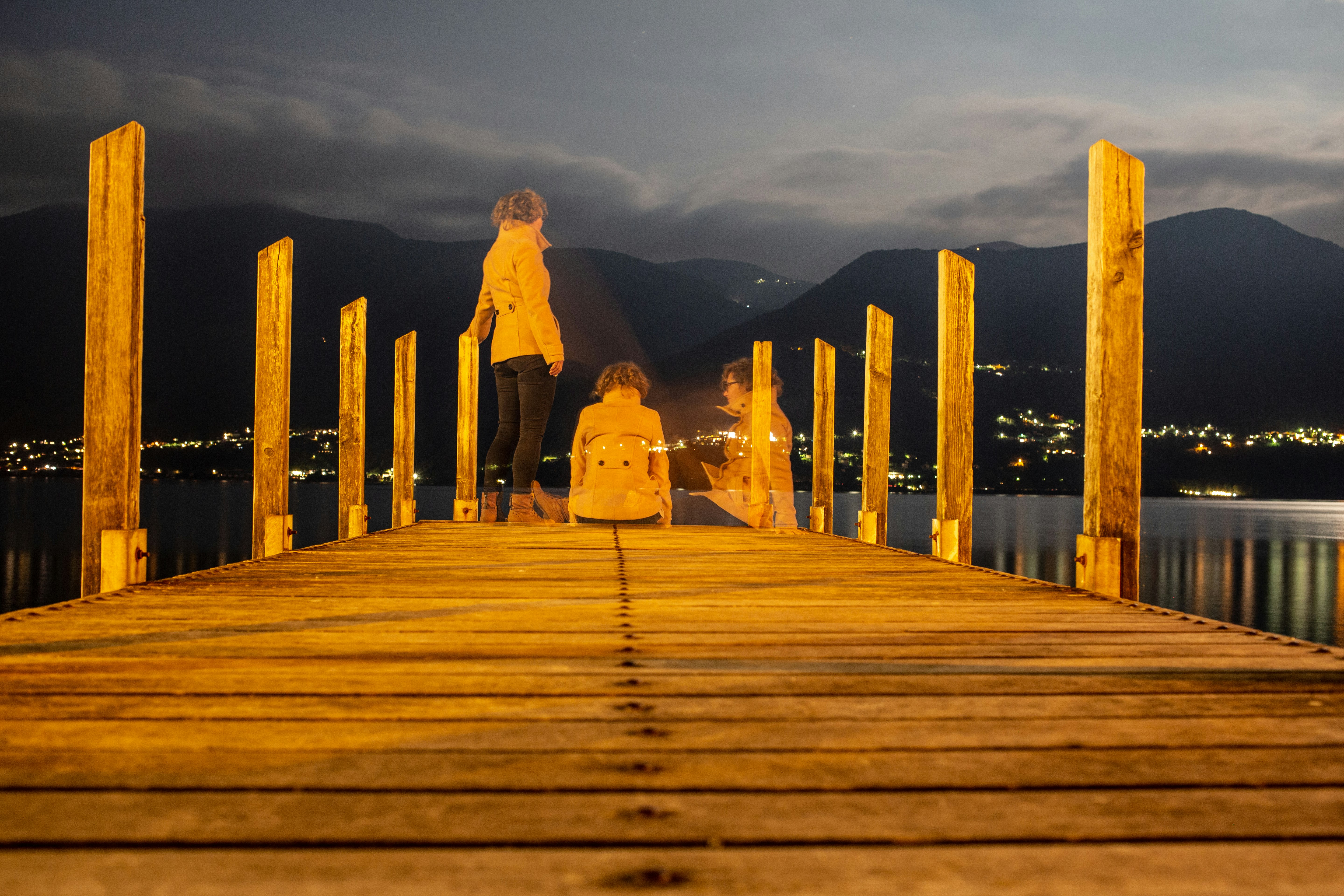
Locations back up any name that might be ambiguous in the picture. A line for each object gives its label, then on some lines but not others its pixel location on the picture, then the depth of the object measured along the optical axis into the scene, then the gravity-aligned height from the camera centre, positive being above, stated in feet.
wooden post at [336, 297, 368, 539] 22.27 +0.95
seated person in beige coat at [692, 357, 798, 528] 25.63 -0.54
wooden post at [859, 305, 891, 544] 22.15 +0.41
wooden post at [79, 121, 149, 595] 10.93 +0.83
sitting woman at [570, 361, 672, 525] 22.20 -0.38
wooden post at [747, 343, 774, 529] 24.08 +0.24
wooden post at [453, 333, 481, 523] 27.20 +0.45
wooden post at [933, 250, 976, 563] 16.90 +0.80
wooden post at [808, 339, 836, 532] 26.73 +0.38
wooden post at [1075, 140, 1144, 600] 11.58 +0.83
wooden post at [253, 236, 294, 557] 15.96 +0.71
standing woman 19.90 +2.42
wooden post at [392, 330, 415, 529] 25.84 +0.11
